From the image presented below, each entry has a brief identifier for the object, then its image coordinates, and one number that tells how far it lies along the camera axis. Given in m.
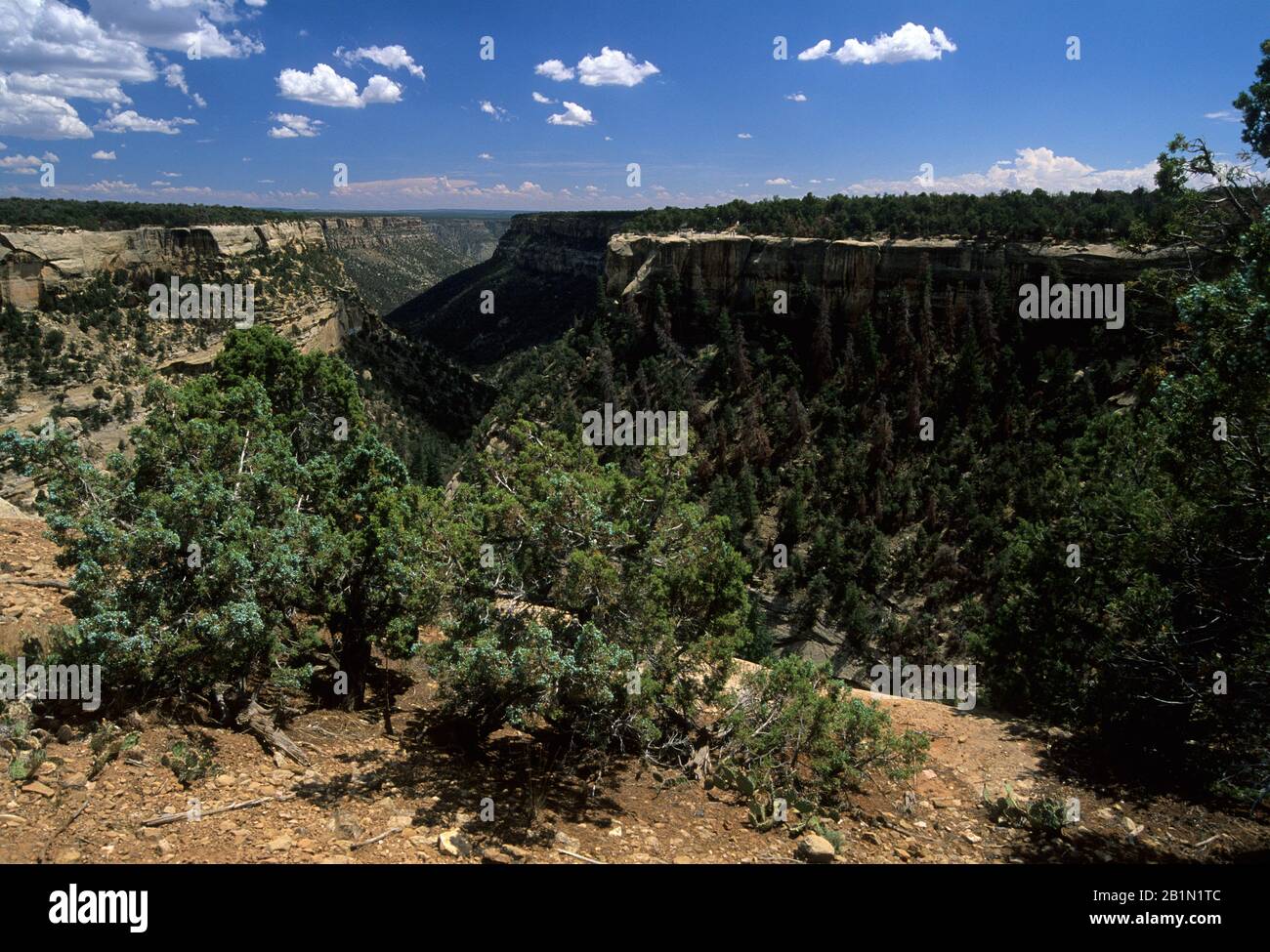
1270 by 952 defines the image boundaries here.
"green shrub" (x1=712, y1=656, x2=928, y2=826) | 10.09
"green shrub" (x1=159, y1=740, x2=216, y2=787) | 8.31
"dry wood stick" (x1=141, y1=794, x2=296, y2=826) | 7.37
